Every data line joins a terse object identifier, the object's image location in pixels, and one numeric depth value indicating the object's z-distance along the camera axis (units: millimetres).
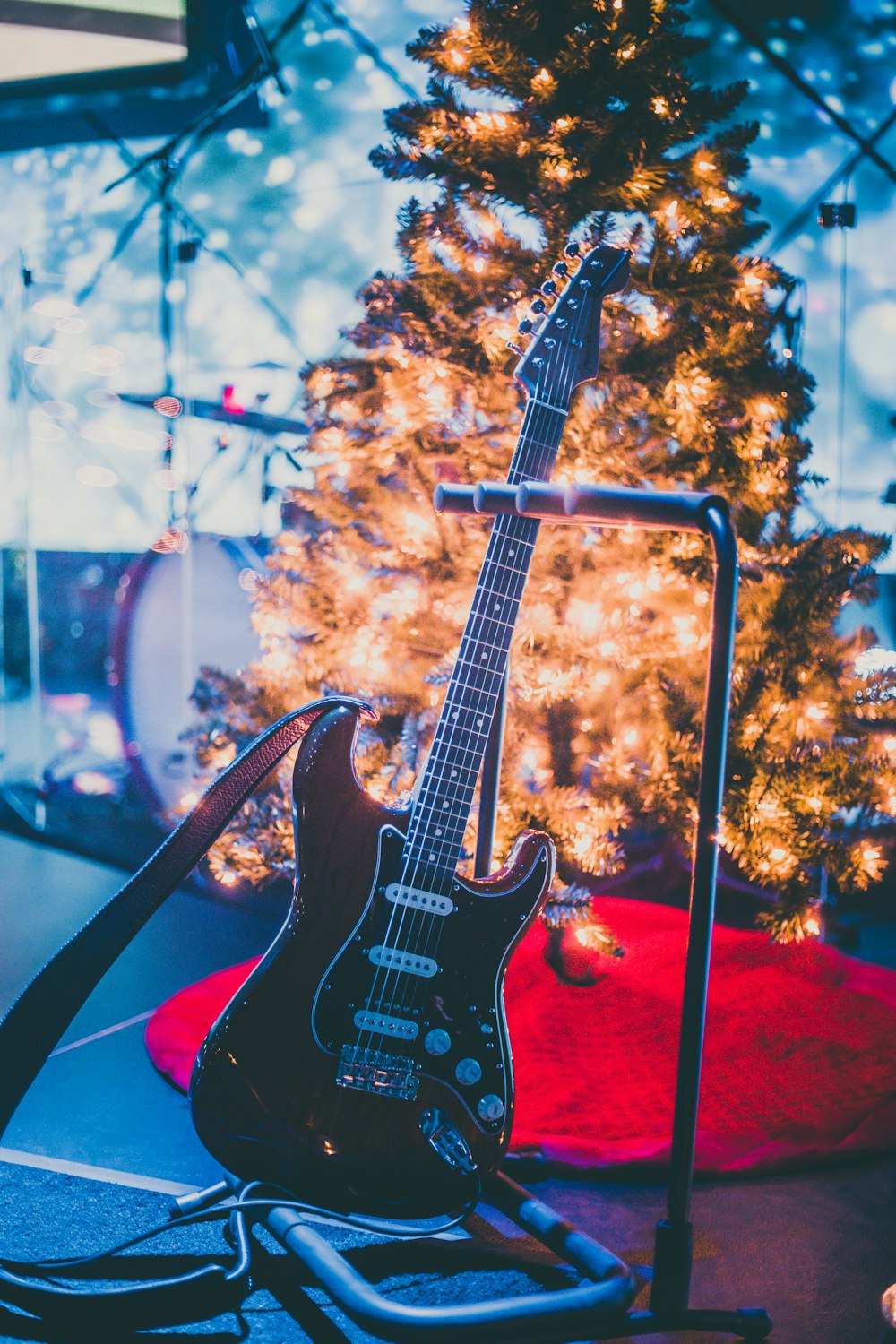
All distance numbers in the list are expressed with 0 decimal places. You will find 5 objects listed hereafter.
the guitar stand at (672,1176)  869
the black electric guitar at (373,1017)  1033
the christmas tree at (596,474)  1756
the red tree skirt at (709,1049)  1505
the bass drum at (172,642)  3145
